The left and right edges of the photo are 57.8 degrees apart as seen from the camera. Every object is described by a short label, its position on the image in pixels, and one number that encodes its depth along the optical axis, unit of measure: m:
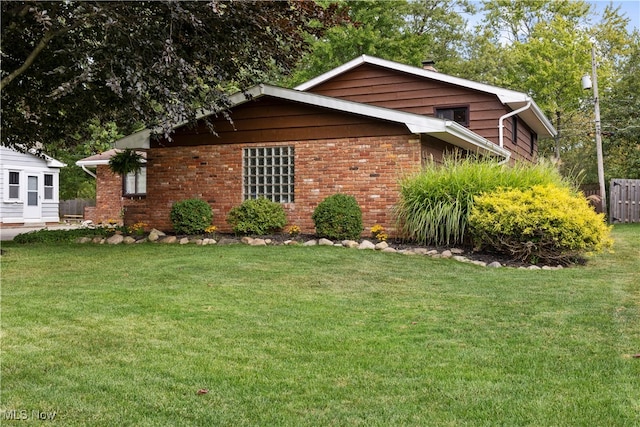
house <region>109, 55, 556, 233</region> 12.34
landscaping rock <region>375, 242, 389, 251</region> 11.14
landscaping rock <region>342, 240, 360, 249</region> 11.31
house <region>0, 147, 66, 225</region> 24.11
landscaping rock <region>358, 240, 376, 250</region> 11.20
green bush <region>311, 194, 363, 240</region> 11.84
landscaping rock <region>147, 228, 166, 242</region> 12.86
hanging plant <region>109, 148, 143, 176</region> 14.05
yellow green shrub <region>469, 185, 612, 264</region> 9.63
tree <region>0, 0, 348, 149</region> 8.81
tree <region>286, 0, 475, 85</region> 28.06
